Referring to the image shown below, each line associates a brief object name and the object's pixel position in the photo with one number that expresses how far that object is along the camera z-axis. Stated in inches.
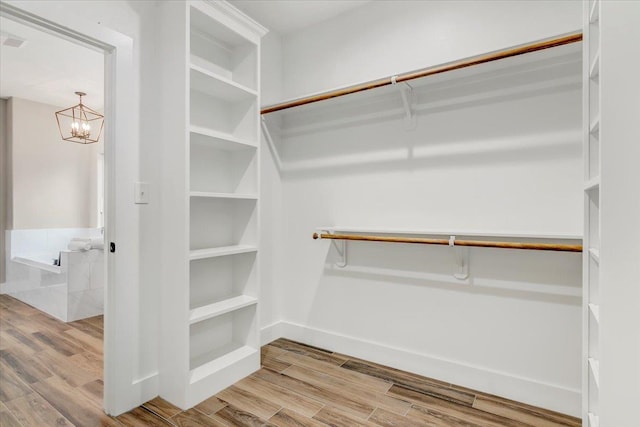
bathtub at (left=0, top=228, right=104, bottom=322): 130.6
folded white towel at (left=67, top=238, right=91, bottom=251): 132.7
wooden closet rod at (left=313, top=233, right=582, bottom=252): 62.7
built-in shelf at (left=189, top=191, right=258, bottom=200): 73.0
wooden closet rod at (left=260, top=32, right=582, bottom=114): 60.4
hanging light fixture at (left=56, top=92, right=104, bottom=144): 184.1
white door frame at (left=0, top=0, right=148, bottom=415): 68.2
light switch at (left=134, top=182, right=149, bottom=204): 71.6
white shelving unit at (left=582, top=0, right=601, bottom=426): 51.9
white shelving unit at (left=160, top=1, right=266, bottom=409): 71.3
